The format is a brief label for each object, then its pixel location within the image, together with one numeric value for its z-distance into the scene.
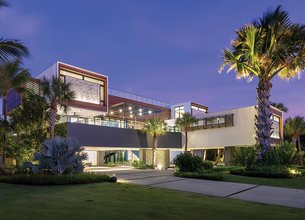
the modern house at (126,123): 20.65
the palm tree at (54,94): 16.69
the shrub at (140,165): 22.79
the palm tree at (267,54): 14.21
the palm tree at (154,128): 23.64
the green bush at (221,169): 17.83
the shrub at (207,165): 16.07
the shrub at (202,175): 12.72
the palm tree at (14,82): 14.87
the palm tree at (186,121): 25.32
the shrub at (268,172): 13.51
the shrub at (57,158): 10.67
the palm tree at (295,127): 31.64
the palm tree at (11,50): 6.86
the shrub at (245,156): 15.23
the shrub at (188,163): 15.10
